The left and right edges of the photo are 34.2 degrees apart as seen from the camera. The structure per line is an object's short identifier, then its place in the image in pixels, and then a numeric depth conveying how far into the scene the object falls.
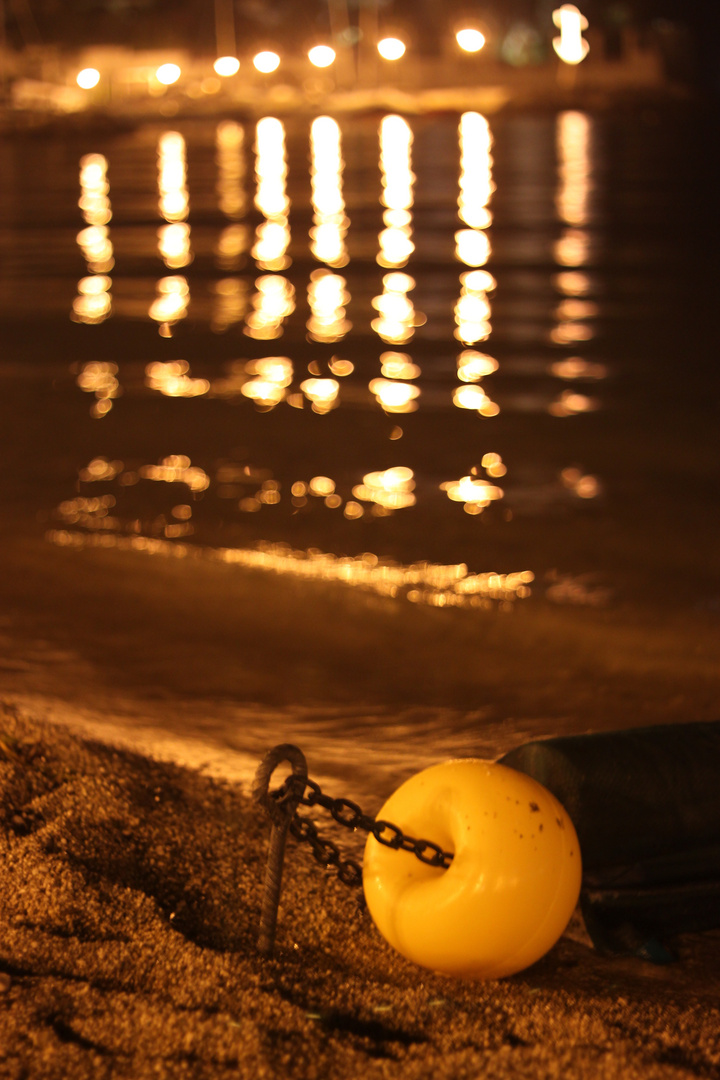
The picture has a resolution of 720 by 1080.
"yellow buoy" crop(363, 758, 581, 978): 2.83
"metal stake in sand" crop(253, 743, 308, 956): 2.93
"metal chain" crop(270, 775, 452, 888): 2.89
